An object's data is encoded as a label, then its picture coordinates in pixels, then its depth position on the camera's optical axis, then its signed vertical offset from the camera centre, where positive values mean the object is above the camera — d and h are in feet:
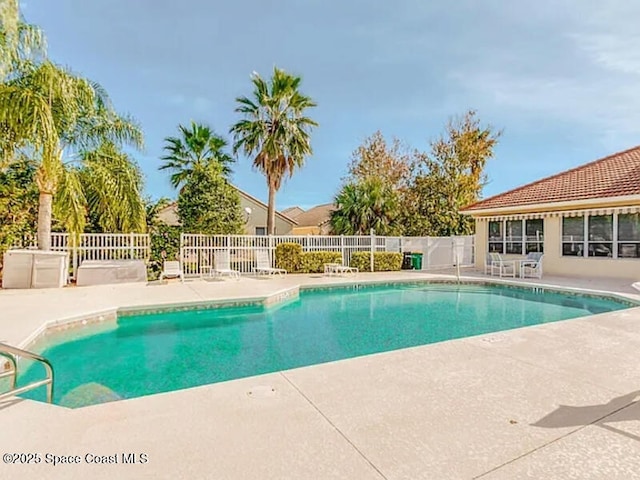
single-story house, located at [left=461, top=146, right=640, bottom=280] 46.44 +3.26
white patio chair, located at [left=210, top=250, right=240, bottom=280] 49.22 -3.22
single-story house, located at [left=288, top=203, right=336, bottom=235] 135.28 +8.49
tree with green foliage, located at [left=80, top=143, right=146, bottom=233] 42.22 +5.81
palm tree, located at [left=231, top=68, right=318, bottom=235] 61.05 +19.68
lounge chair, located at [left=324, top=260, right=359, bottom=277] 55.11 -4.38
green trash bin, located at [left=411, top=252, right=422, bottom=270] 66.59 -3.59
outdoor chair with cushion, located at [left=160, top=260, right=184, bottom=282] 44.01 -3.78
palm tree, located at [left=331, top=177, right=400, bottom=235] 68.54 +5.62
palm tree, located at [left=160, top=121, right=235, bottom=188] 68.18 +17.11
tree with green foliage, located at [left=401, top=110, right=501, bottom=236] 80.02 +14.61
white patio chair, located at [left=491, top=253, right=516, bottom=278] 53.83 -3.64
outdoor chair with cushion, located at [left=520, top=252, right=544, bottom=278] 50.97 -3.44
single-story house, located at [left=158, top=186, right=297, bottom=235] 101.09 +6.18
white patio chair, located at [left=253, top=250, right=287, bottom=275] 51.88 -3.61
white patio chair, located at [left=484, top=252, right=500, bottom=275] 55.60 -2.93
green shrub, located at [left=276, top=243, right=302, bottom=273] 56.49 -2.52
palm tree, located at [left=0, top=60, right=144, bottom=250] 33.50 +11.79
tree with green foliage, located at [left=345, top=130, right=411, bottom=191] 94.32 +21.34
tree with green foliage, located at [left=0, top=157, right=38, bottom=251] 39.65 +3.99
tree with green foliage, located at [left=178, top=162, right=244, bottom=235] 54.19 +5.39
